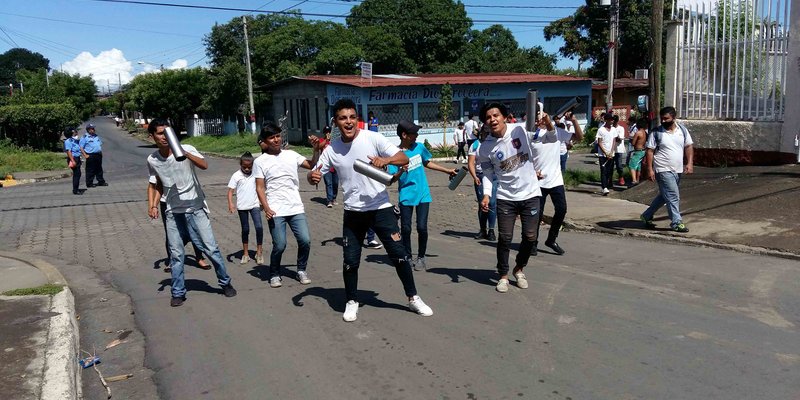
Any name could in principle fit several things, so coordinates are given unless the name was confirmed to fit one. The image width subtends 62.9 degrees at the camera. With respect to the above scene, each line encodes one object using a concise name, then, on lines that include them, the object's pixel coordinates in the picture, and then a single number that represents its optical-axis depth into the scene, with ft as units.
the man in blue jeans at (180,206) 20.10
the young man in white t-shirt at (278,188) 21.68
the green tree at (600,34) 144.36
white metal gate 37.83
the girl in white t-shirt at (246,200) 26.32
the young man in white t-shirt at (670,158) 27.76
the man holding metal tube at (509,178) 19.71
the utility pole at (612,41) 78.07
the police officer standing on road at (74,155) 53.47
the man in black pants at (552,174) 25.14
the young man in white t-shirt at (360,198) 17.30
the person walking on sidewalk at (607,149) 44.52
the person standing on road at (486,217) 29.04
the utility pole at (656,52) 44.04
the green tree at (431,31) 166.81
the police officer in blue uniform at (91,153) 57.11
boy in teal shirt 23.34
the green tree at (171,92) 146.30
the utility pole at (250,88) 115.55
